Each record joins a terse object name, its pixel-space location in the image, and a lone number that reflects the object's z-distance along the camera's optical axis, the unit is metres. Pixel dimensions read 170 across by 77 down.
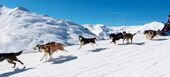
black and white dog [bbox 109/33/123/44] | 11.59
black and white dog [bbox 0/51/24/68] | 8.38
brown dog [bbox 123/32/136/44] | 11.72
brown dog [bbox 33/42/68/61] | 9.25
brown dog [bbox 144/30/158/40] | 12.77
